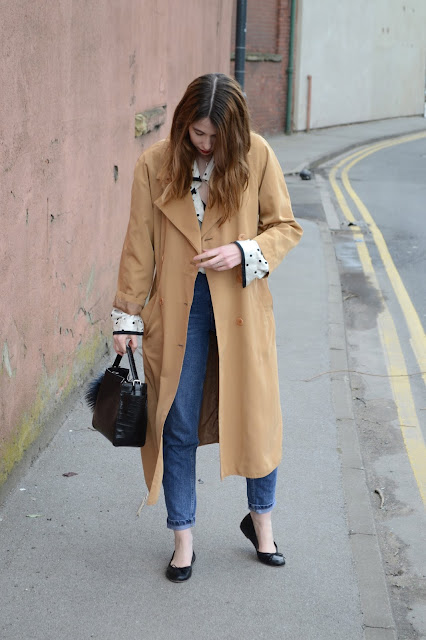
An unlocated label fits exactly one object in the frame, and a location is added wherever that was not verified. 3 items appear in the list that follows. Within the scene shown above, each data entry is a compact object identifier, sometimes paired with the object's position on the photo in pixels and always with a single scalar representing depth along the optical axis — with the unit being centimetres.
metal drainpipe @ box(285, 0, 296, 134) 2341
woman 321
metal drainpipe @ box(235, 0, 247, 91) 1233
